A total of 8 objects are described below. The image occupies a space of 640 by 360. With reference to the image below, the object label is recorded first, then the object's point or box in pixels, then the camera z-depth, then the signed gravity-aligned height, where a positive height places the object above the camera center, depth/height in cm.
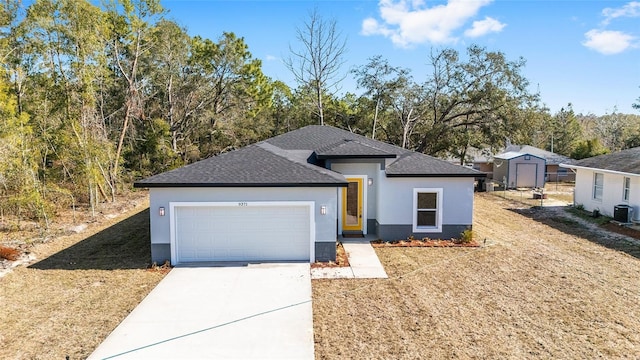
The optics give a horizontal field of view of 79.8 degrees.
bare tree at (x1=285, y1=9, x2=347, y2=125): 2884 +805
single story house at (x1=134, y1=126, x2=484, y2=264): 1069 -144
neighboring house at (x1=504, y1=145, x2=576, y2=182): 3111 -1
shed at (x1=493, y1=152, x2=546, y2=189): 2814 -62
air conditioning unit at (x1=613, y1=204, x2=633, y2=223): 1587 -205
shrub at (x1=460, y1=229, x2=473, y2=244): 1277 -249
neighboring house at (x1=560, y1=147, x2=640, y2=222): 1605 -87
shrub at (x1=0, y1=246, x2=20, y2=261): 1133 -291
